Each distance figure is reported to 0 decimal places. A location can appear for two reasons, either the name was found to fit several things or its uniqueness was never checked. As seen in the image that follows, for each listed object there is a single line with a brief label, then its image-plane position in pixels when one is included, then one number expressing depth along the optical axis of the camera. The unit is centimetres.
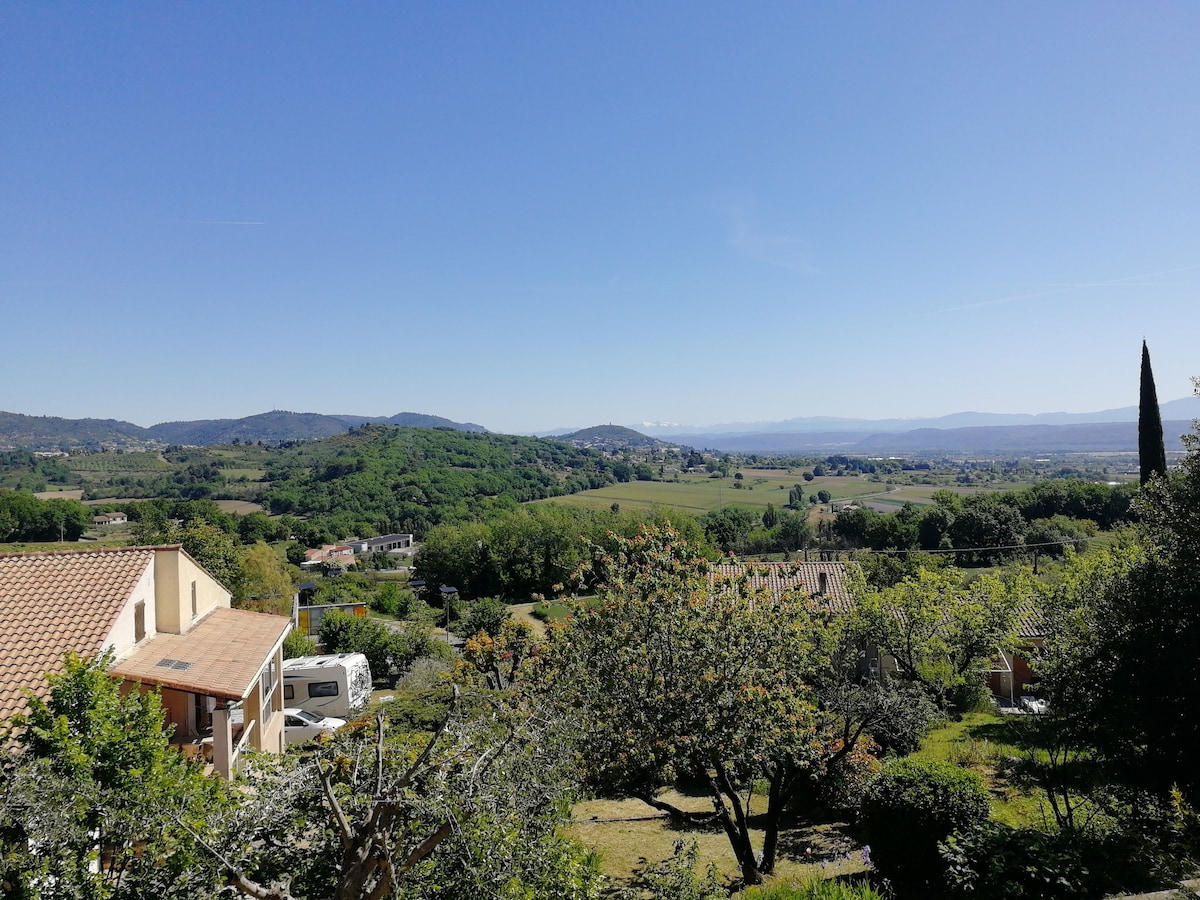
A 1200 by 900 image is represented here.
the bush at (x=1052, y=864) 762
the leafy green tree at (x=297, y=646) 2898
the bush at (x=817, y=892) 703
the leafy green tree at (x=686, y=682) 983
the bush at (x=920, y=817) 948
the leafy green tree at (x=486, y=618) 3612
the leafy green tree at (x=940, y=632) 2103
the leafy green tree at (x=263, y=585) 3869
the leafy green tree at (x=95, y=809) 517
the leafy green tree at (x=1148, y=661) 948
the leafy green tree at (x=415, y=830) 535
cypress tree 3597
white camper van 2295
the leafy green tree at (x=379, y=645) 3319
